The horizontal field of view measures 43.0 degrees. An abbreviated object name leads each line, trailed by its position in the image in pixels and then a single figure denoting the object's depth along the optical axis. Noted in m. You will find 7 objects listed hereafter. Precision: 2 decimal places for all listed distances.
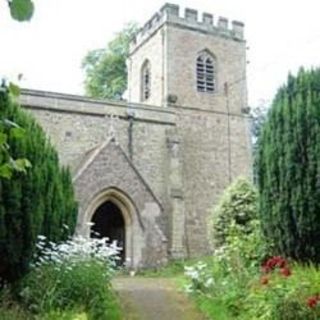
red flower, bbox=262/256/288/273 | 5.70
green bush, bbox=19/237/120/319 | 5.84
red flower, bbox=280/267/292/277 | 5.42
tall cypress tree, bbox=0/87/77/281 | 5.88
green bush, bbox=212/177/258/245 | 9.97
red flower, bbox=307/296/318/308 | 4.94
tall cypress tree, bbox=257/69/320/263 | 6.43
